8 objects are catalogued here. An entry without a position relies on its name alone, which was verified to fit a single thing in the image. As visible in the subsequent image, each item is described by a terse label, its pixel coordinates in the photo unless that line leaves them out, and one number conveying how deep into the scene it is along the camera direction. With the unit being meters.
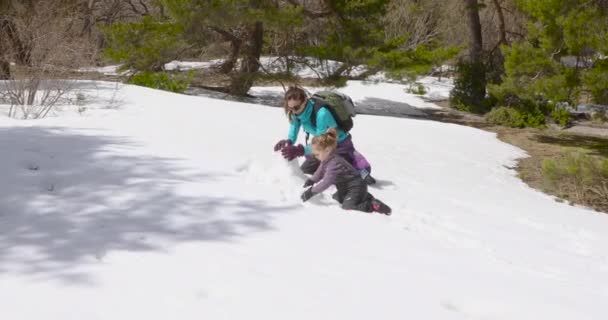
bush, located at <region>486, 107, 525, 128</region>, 14.41
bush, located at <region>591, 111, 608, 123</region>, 10.85
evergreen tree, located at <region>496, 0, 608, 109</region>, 9.62
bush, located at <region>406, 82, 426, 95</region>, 20.26
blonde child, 4.21
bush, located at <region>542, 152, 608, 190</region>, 7.08
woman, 4.86
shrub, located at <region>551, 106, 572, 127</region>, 14.91
